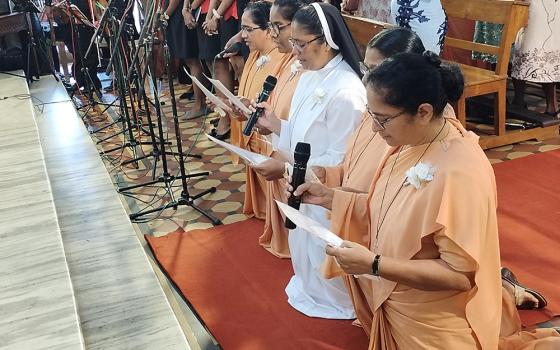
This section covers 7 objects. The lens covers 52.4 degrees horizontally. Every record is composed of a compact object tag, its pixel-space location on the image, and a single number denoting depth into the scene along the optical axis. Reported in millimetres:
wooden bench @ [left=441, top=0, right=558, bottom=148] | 4121
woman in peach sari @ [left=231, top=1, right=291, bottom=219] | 3357
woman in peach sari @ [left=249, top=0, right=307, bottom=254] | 2854
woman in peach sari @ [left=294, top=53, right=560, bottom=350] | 1604
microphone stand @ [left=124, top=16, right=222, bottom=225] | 3384
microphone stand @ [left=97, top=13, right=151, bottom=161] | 3980
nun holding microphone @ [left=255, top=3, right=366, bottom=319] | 2438
